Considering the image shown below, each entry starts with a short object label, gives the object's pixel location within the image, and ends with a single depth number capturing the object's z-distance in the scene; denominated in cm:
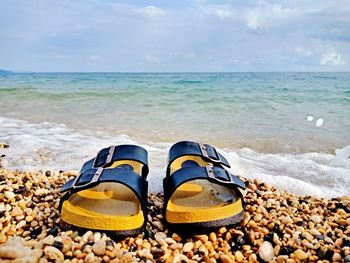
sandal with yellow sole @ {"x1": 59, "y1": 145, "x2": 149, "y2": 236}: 30
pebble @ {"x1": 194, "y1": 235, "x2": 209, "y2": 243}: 32
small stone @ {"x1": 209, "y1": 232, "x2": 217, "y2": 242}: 32
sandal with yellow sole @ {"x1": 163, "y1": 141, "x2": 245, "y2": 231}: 32
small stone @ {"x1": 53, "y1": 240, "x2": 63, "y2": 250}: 26
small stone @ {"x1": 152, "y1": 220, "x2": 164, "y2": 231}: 34
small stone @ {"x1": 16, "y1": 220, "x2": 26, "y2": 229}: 34
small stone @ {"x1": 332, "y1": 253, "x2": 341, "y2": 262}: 29
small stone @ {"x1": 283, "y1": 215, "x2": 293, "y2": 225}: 35
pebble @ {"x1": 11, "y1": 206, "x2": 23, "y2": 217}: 35
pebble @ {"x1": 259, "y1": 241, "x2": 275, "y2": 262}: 30
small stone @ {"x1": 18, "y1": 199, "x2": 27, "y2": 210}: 37
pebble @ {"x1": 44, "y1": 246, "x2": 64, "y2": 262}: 24
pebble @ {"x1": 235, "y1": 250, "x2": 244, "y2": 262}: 30
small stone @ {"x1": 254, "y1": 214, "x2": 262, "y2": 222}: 35
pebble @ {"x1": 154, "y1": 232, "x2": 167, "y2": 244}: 32
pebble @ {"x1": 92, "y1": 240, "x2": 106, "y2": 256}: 27
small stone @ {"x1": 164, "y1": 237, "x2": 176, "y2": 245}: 31
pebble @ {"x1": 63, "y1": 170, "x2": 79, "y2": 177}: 49
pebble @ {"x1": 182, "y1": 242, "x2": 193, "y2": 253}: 31
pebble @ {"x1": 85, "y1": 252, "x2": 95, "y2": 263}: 25
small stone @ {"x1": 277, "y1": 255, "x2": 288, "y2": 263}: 29
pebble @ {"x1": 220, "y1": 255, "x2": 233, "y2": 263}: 29
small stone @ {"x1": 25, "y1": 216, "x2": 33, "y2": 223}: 35
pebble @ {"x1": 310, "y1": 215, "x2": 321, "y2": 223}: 36
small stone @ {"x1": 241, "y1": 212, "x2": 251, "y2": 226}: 34
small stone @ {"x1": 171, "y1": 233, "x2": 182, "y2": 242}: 32
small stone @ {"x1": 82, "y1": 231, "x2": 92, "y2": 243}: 28
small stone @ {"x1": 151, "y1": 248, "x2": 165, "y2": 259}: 29
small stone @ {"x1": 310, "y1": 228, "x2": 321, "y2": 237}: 33
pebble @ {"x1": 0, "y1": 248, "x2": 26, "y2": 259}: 22
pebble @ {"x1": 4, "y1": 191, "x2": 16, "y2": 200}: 38
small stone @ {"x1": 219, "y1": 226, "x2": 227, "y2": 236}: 32
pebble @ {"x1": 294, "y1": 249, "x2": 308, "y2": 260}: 29
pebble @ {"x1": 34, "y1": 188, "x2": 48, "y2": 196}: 41
